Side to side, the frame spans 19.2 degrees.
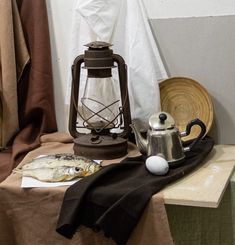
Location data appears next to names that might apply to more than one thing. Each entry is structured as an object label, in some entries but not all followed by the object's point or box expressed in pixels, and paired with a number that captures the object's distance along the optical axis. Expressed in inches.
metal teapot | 75.5
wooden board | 68.9
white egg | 73.6
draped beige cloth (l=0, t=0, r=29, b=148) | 88.8
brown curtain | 91.4
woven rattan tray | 86.8
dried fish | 74.4
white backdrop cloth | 85.6
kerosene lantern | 81.0
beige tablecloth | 70.8
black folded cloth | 69.3
